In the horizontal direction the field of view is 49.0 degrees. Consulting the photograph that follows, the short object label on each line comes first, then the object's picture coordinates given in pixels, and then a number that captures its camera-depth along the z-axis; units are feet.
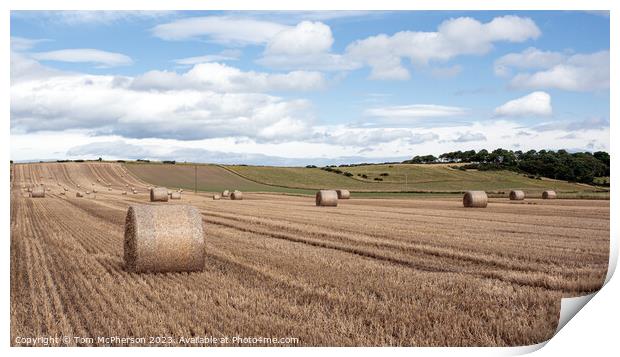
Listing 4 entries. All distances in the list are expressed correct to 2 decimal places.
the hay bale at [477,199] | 84.43
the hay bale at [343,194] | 108.99
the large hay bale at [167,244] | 30.45
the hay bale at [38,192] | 103.00
